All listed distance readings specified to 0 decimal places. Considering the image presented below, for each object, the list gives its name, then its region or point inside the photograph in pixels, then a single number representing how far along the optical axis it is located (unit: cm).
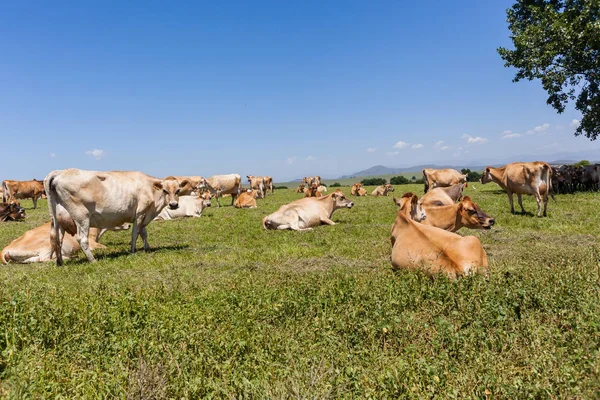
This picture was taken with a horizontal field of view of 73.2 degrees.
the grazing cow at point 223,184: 3334
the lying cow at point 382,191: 3997
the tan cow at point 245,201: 2775
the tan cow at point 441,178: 3231
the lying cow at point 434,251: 716
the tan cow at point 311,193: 2972
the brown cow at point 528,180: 1764
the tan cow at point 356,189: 4166
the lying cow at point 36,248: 1139
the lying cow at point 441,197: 1377
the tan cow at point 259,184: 3835
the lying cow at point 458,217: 1000
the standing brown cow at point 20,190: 3353
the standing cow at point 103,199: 1056
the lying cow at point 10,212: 2300
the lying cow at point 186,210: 2283
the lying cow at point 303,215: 1672
